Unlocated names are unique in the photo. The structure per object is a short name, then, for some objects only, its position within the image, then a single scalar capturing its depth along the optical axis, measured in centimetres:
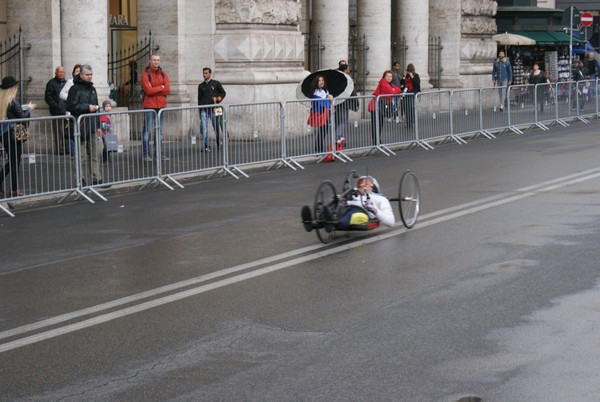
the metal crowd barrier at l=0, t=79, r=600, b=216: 1656
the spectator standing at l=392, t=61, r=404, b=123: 2386
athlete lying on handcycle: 1203
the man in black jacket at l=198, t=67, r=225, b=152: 2355
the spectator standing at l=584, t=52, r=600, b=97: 4116
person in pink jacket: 2323
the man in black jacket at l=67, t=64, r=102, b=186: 1708
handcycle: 1205
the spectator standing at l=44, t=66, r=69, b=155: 2114
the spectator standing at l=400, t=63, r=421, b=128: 3065
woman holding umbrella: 2170
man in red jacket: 2094
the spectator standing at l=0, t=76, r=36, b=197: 1600
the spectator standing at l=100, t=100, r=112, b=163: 1769
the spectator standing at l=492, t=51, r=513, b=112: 3931
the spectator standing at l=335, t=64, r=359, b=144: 2238
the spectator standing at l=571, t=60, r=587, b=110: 3231
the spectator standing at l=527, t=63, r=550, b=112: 2972
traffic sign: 4305
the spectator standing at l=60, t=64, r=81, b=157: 1691
